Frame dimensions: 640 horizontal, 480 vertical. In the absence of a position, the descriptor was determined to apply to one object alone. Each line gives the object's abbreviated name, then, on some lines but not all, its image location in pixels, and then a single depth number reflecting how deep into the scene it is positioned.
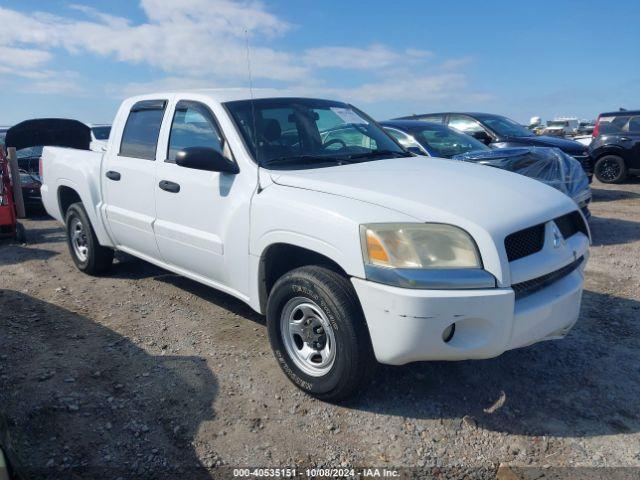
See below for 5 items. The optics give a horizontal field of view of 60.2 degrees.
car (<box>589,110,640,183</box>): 12.29
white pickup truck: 2.77
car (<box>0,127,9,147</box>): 9.94
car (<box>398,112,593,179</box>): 9.64
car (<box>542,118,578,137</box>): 33.08
